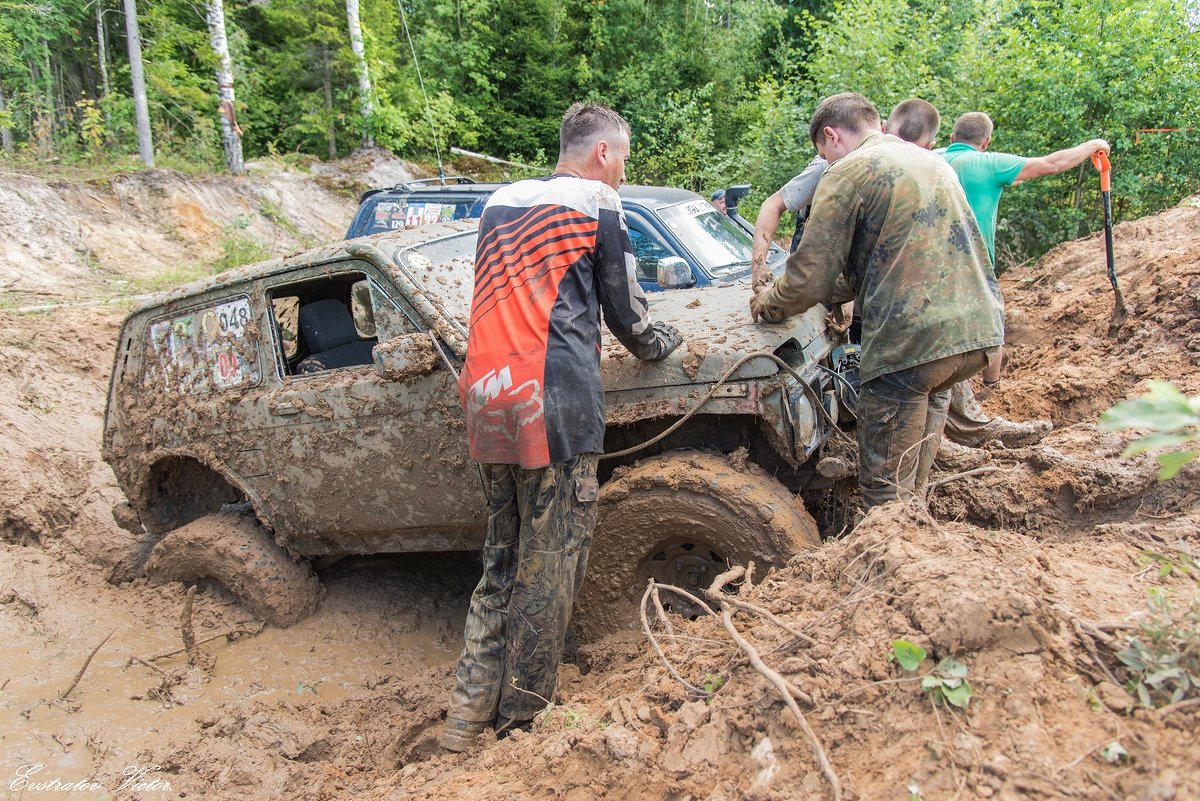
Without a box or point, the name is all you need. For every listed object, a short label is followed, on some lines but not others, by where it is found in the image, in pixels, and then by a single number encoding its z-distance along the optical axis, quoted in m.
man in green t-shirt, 4.79
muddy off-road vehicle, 3.32
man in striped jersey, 2.93
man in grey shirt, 4.09
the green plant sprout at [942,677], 1.86
